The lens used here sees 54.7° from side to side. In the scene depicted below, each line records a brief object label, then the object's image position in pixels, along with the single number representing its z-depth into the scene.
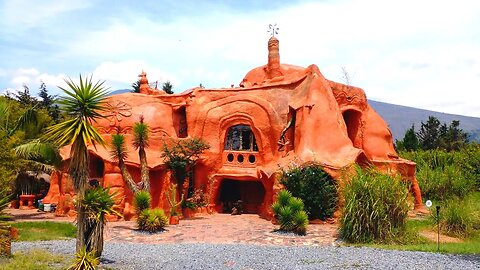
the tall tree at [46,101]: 34.34
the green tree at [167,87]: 43.62
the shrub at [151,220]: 15.20
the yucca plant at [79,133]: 9.02
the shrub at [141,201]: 15.70
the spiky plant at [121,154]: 16.42
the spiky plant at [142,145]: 17.33
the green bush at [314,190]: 17.31
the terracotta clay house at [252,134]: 19.52
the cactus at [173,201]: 17.73
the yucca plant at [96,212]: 9.36
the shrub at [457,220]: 14.14
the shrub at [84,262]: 8.41
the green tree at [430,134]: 46.88
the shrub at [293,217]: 14.58
